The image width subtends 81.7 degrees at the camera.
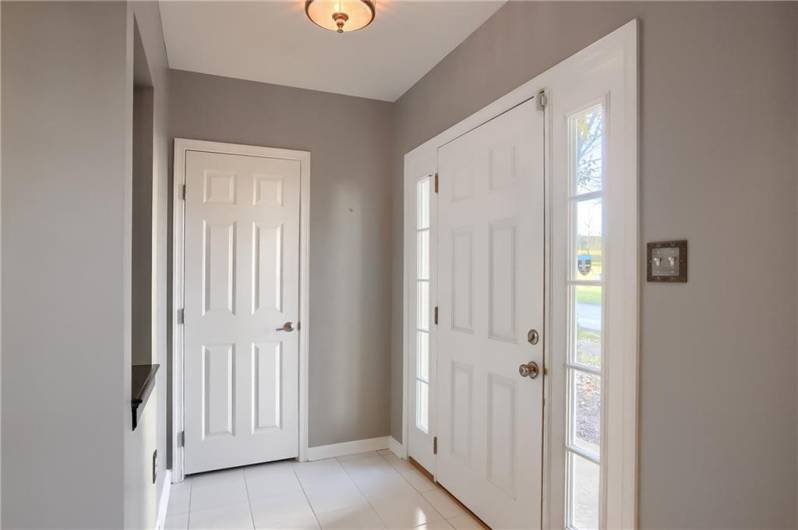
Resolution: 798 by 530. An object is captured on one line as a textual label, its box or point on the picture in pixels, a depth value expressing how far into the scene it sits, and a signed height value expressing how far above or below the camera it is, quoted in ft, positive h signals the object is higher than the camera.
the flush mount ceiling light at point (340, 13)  6.53 +3.67
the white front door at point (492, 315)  6.51 -0.76
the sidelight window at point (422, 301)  9.66 -0.73
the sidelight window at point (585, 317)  5.51 -0.60
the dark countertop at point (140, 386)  4.74 -1.38
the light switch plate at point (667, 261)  4.47 +0.08
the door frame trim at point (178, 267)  9.21 -0.04
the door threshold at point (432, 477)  7.74 -4.23
